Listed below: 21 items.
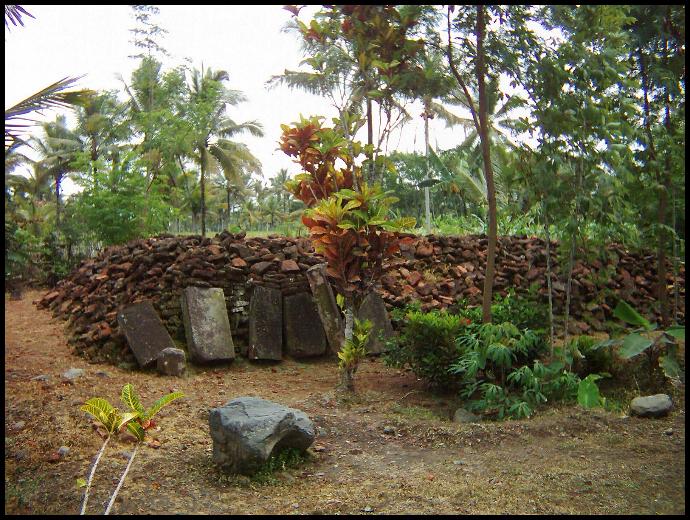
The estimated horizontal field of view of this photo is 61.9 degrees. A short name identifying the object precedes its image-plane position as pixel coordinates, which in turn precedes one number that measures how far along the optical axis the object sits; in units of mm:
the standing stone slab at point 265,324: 6770
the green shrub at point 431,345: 5316
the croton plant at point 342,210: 5250
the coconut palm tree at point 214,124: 15609
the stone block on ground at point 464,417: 4867
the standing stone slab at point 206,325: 6418
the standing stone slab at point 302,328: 6957
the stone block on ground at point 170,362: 6016
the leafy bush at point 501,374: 4766
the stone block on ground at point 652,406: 4230
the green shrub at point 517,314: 5531
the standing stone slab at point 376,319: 6953
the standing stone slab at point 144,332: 6141
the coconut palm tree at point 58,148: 21109
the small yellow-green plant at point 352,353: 5406
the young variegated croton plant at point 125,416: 3783
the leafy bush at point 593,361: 5461
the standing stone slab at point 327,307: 6820
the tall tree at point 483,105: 5355
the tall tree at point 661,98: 4938
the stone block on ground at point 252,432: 3430
